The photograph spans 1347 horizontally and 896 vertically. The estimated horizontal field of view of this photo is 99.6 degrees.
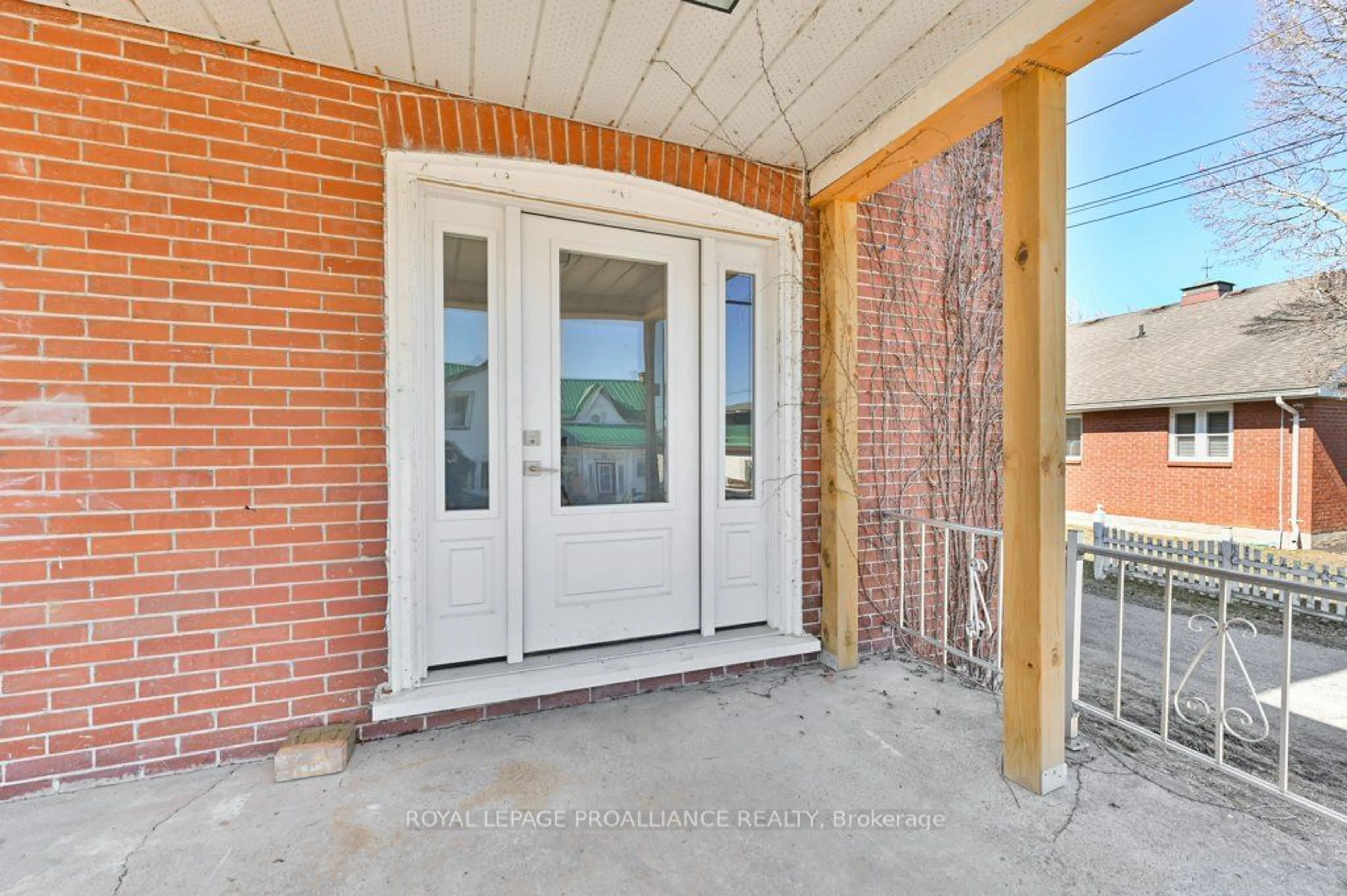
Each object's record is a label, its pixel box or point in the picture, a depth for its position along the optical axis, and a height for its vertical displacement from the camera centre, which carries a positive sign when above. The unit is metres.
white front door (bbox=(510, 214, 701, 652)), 2.52 +0.05
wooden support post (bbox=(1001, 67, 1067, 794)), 1.79 +0.09
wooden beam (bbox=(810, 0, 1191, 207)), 1.61 +1.20
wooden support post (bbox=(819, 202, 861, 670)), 2.77 +0.11
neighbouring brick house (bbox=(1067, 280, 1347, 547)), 9.43 +0.34
